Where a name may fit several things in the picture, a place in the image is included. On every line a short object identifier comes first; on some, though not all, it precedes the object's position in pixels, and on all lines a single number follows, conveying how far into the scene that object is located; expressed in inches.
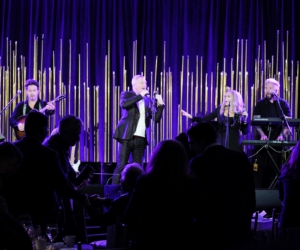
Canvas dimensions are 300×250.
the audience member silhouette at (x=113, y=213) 237.9
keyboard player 548.7
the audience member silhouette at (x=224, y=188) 226.2
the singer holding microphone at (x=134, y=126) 533.0
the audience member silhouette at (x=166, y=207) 184.7
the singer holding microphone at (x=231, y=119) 525.3
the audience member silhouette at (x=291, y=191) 227.0
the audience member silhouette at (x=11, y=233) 128.5
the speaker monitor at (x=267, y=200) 410.7
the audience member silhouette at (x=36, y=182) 247.0
